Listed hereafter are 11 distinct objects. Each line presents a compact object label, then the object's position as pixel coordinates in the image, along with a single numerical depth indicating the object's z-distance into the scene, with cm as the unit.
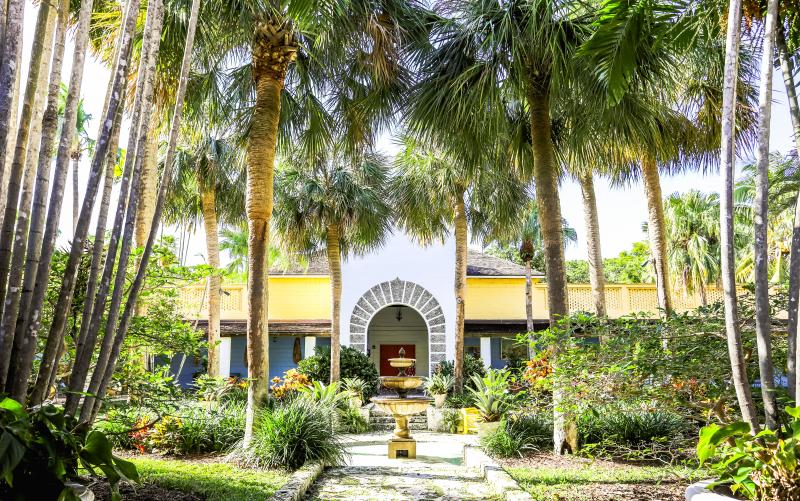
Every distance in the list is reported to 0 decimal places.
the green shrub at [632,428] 866
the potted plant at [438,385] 1688
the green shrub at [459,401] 1564
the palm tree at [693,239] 2320
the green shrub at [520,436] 888
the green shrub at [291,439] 771
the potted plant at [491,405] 1054
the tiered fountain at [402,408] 970
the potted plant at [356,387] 1603
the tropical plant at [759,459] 349
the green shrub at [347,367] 1784
